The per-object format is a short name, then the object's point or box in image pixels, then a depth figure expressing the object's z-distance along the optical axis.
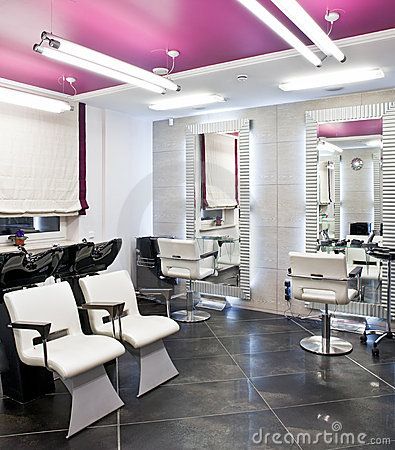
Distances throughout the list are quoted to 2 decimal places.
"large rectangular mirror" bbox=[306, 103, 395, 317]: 4.80
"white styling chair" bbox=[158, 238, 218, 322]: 5.05
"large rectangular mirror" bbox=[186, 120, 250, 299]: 5.76
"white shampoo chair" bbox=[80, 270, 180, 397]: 3.30
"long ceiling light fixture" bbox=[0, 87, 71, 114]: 4.00
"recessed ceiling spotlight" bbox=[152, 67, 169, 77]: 4.15
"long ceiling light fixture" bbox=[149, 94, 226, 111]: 4.95
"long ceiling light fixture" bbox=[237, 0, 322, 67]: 2.41
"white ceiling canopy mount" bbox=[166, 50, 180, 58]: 3.79
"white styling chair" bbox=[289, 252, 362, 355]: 3.94
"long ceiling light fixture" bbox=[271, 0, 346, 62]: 2.45
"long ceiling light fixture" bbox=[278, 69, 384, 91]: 4.04
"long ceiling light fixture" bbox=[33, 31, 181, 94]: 2.82
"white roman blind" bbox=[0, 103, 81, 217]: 4.73
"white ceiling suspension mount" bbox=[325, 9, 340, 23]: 3.06
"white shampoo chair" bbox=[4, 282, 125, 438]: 2.76
